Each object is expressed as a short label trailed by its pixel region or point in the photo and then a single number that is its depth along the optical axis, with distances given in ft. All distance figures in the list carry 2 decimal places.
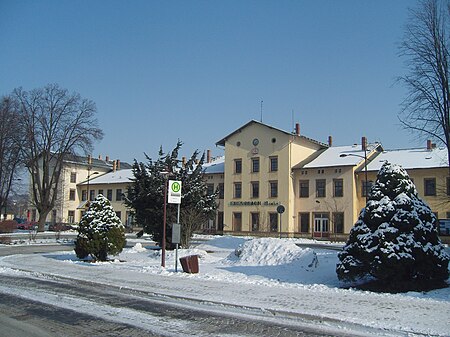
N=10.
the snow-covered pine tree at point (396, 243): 42.75
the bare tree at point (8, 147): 152.25
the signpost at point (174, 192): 62.11
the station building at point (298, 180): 170.09
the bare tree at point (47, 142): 173.88
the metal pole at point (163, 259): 63.08
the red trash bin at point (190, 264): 56.08
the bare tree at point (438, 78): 72.74
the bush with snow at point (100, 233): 67.62
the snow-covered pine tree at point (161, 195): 87.45
